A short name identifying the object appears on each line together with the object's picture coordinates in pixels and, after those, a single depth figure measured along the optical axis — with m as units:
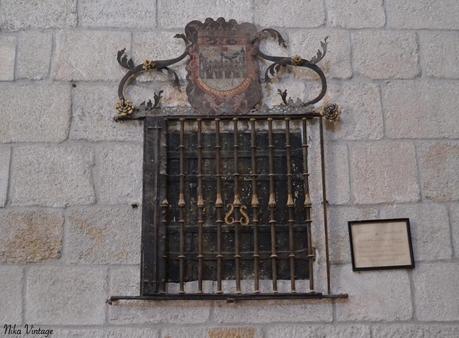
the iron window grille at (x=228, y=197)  2.57
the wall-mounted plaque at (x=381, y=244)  2.60
